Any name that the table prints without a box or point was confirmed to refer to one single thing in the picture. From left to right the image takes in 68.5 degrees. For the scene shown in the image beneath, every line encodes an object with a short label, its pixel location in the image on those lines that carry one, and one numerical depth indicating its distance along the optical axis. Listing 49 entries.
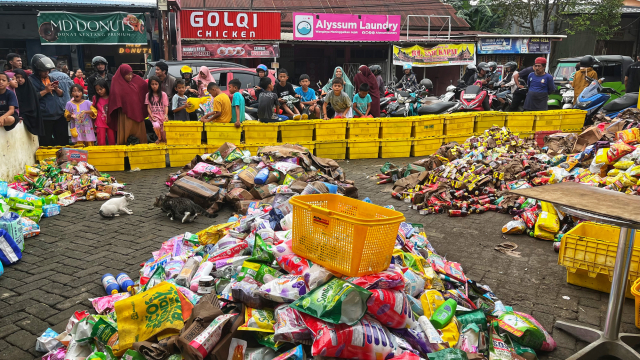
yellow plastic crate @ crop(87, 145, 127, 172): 8.60
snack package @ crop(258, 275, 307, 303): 3.04
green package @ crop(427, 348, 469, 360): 2.68
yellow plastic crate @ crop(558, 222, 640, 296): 4.02
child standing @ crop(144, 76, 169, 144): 9.09
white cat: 6.31
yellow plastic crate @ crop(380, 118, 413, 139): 9.64
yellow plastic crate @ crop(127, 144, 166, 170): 8.85
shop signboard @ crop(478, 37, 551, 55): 23.08
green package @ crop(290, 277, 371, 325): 2.69
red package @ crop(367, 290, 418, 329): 2.81
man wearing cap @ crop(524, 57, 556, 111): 10.21
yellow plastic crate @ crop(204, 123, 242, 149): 8.96
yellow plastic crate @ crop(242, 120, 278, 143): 9.12
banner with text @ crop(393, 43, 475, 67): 21.09
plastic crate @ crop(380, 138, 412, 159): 9.79
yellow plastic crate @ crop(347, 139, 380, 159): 9.71
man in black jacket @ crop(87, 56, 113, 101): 9.38
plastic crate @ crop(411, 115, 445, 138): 9.78
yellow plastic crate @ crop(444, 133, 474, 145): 10.11
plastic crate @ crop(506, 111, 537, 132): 10.16
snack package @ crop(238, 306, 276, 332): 2.92
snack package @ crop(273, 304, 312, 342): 2.79
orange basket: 2.95
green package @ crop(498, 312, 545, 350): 3.27
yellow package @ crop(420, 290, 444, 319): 3.32
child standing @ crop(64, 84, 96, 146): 8.73
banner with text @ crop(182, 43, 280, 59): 18.48
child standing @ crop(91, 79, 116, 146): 9.01
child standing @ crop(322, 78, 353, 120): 9.68
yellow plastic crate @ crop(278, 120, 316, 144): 9.32
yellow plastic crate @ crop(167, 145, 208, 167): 8.98
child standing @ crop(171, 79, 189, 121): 9.57
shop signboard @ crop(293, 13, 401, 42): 19.72
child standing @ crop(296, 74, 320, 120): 10.78
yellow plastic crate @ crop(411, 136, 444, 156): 9.88
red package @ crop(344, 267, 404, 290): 2.90
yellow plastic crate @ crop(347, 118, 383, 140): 9.56
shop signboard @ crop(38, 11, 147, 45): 16.42
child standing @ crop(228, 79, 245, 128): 9.02
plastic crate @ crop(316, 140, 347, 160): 9.55
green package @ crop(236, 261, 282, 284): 3.38
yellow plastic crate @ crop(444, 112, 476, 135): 10.02
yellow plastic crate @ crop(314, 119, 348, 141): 9.42
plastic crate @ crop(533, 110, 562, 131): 10.16
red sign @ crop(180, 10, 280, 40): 18.11
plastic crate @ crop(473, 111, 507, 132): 10.23
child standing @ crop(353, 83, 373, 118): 10.25
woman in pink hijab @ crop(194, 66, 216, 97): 10.38
